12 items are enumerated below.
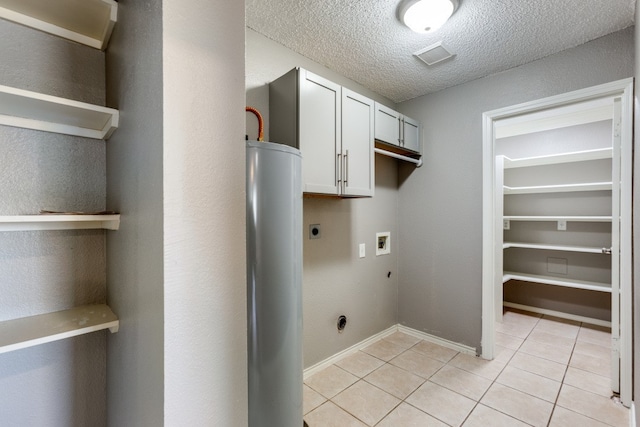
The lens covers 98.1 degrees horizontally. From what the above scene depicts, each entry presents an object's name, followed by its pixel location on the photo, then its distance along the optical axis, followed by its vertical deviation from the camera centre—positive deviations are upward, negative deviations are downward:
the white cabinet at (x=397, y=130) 2.40 +0.77
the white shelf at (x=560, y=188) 3.16 +0.29
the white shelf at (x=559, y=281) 3.08 -0.85
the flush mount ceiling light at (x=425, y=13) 1.56 +1.17
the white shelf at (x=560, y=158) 3.07 +0.64
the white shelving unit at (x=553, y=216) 3.15 -0.06
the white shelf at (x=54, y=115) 0.96 +0.40
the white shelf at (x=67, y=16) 1.09 +0.82
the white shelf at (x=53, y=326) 0.95 -0.43
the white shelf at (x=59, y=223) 0.92 -0.04
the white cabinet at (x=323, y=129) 1.81 +0.59
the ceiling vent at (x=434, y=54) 2.02 +1.20
